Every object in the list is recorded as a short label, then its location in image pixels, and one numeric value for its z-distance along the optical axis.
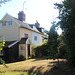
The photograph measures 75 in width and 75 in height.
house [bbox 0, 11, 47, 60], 14.78
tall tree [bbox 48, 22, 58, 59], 7.34
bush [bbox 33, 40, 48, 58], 17.65
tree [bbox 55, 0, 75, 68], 5.76
